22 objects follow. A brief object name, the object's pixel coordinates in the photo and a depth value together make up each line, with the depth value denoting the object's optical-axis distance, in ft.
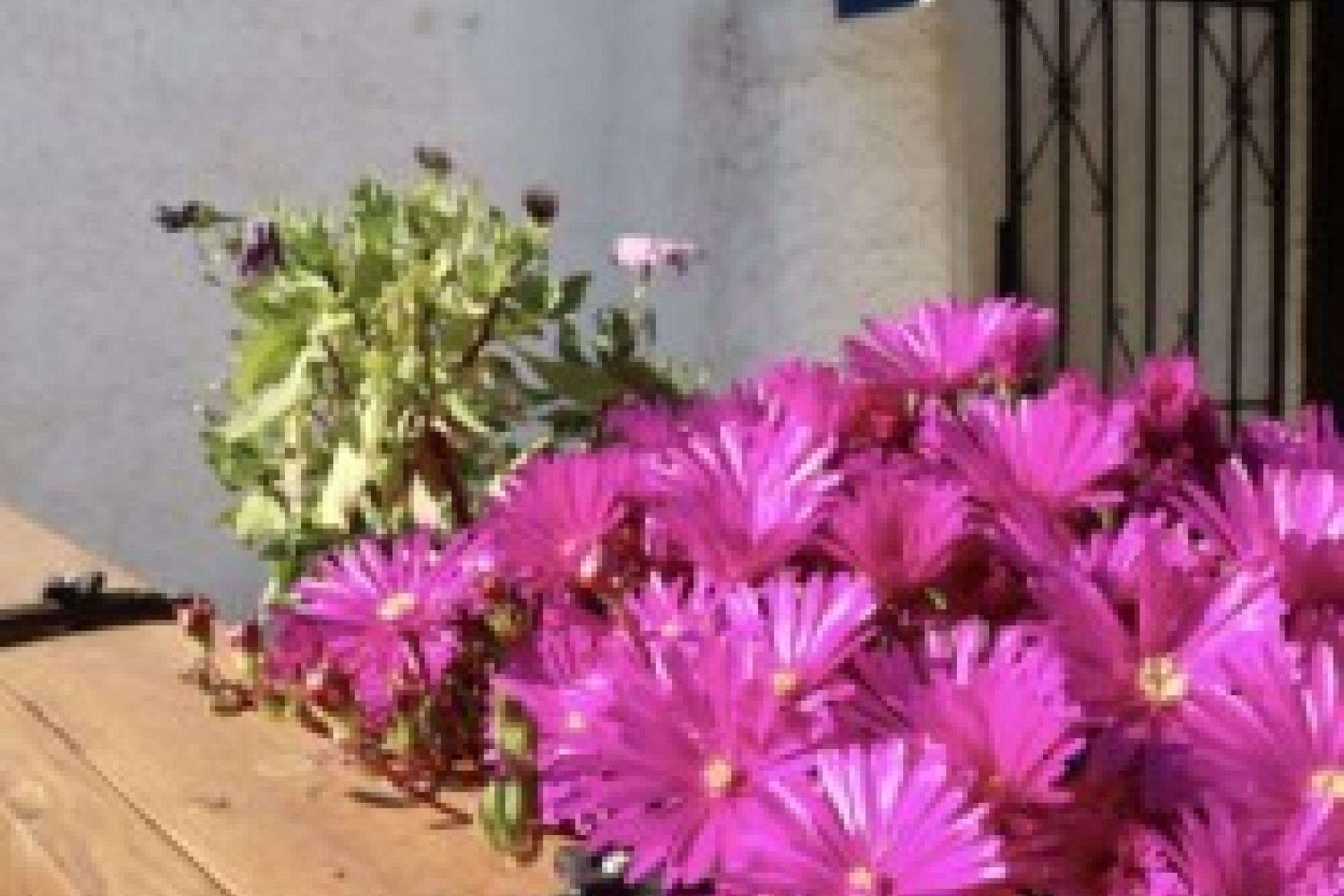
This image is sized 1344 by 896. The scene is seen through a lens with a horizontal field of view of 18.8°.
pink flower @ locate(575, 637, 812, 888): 2.47
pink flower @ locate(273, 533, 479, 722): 2.99
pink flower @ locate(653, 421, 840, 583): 2.74
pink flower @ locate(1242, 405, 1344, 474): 3.04
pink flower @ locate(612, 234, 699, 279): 5.31
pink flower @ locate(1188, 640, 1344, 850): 2.44
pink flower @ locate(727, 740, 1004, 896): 2.38
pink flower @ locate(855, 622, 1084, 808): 2.45
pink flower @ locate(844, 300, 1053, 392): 3.14
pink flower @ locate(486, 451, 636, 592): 2.86
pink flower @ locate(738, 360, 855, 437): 3.01
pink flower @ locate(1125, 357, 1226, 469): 3.04
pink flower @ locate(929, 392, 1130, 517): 2.83
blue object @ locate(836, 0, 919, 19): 11.44
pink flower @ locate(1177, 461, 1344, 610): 2.75
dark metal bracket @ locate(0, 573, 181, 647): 4.78
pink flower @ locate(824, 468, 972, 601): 2.69
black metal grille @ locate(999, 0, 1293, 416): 13.85
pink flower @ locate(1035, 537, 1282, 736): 2.55
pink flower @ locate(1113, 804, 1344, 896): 2.39
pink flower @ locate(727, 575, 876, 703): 2.56
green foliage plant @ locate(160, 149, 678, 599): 4.32
